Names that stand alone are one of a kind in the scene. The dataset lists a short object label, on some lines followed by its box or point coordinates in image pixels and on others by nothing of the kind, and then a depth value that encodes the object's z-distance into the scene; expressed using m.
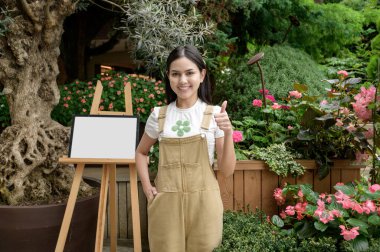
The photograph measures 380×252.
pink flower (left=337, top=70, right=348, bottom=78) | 2.84
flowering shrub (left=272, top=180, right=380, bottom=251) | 2.11
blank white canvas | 2.42
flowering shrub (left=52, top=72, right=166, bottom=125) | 3.78
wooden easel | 2.37
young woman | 1.84
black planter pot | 2.46
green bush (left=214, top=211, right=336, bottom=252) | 2.10
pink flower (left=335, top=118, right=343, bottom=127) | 2.66
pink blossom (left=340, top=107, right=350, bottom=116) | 2.73
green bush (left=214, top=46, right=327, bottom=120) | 3.98
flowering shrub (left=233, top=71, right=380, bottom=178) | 2.63
